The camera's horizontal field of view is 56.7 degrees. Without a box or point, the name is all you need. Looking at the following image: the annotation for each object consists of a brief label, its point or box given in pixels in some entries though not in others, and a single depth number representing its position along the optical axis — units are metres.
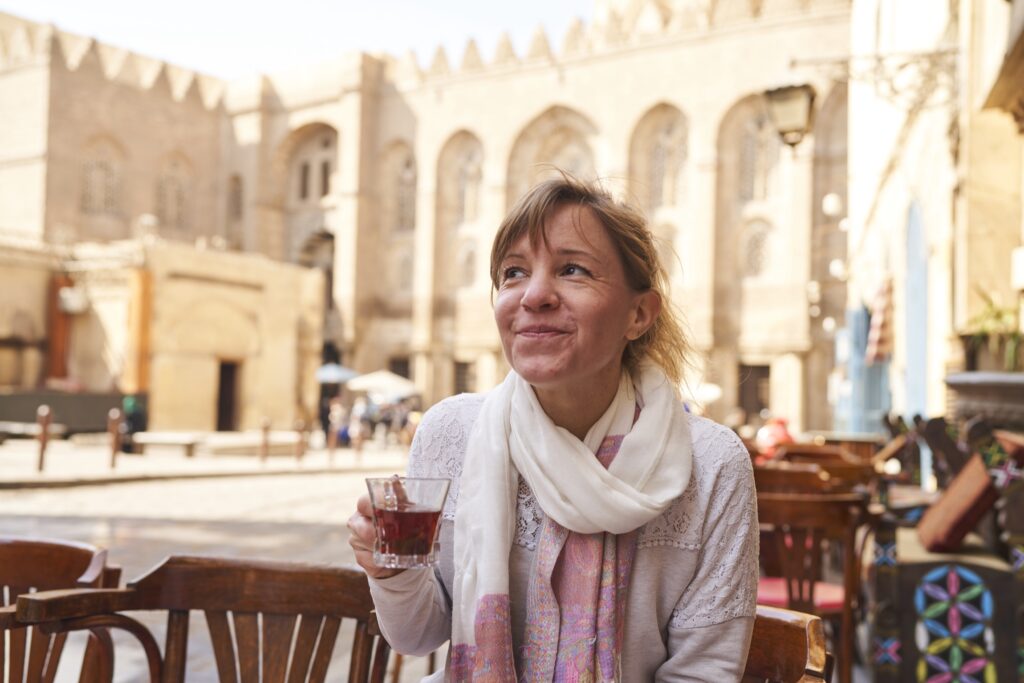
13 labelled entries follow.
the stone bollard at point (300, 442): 16.84
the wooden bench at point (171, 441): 17.39
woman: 1.47
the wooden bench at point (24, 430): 17.62
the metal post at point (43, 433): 11.93
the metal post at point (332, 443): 17.44
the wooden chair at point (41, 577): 1.79
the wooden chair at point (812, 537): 2.91
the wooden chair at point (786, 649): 1.47
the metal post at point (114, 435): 13.04
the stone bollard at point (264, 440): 16.30
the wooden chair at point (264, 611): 1.72
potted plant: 4.78
